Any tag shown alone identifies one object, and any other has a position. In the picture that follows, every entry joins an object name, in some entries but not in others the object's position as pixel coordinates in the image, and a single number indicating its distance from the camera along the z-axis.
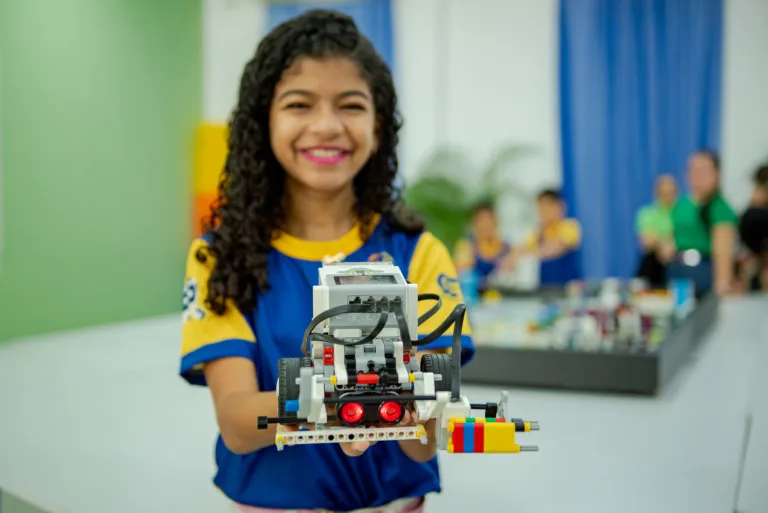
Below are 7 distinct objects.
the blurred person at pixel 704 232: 5.27
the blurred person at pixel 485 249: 5.73
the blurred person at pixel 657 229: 5.58
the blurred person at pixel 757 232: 5.23
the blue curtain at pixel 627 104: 6.73
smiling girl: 1.10
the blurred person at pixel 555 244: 5.99
